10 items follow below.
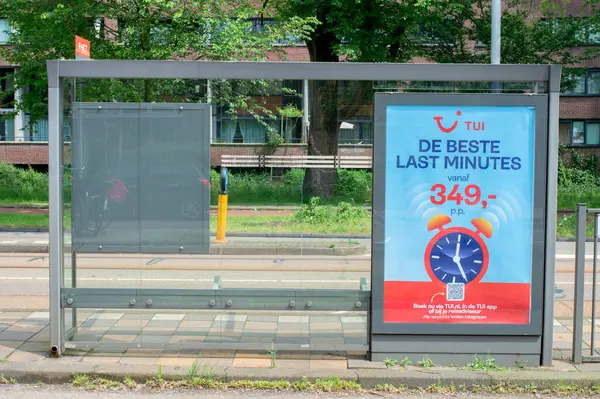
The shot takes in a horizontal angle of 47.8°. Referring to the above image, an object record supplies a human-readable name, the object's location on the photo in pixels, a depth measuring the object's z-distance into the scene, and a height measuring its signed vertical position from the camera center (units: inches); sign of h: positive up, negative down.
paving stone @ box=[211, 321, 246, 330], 242.2 -57.4
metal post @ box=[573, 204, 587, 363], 227.6 -39.9
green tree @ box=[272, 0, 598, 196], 819.4 +185.8
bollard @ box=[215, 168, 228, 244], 241.4 -18.4
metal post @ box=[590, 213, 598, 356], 231.0 -40.6
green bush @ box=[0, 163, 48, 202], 596.7 -22.5
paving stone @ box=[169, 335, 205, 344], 245.6 -63.8
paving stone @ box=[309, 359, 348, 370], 227.4 -67.9
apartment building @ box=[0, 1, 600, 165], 1403.8 +97.8
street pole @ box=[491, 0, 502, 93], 573.0 +116.6
